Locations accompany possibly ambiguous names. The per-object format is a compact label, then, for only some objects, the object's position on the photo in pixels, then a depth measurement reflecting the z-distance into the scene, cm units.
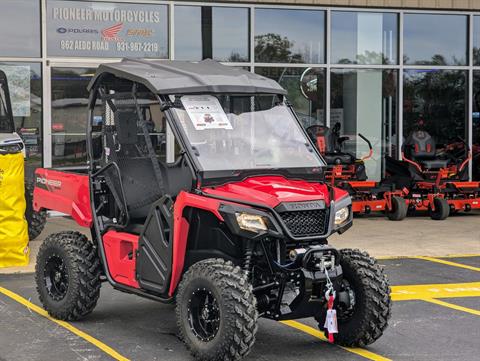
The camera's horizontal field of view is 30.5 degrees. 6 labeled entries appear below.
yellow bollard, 974
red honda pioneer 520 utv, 584
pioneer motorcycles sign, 1527
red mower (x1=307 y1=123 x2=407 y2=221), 1491
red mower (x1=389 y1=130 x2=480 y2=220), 1521
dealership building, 1515
